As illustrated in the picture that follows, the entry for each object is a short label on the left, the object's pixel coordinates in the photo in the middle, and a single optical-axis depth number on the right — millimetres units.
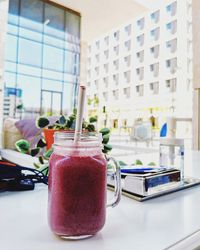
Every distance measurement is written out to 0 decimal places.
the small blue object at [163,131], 925
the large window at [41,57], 5215
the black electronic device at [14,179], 443
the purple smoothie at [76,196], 260
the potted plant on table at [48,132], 599
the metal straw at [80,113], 281
